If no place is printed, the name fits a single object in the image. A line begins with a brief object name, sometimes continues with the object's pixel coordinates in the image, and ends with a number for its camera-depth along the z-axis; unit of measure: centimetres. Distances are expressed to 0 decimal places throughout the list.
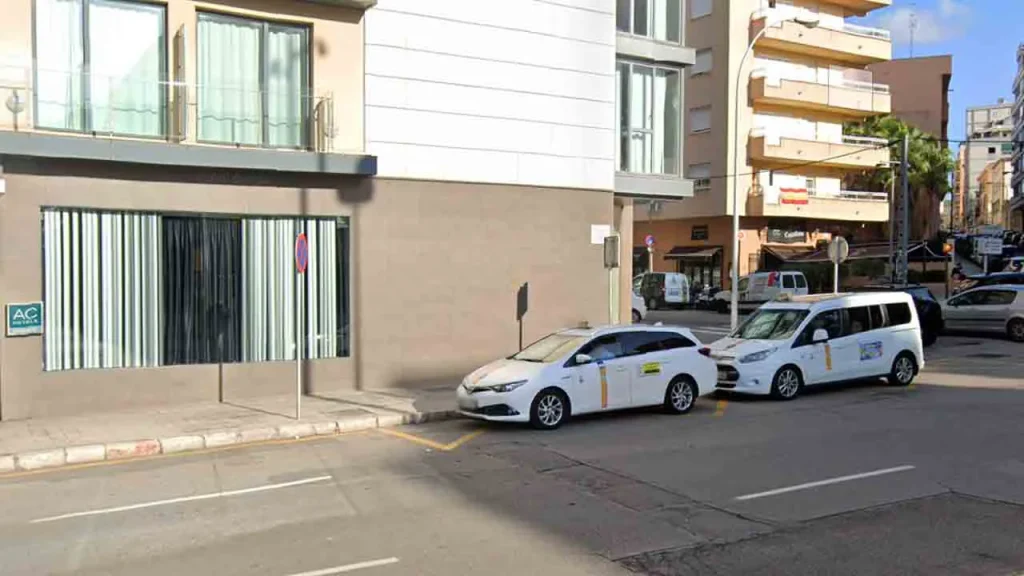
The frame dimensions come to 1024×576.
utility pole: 2933
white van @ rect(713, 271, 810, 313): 3750
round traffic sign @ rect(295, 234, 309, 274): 1245
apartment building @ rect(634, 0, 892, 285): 4400
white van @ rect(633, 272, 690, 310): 4116
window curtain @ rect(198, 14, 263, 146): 1446
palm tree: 4938
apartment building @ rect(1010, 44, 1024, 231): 9781
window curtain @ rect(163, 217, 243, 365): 1430
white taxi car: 1194
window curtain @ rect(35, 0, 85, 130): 1319
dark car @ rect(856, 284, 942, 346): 2361
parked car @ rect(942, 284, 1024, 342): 2477
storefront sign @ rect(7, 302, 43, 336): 1285
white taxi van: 1448
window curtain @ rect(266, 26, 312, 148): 1511
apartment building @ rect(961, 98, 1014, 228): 15625
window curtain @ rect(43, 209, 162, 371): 1336
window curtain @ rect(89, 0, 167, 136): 1361
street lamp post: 2370
